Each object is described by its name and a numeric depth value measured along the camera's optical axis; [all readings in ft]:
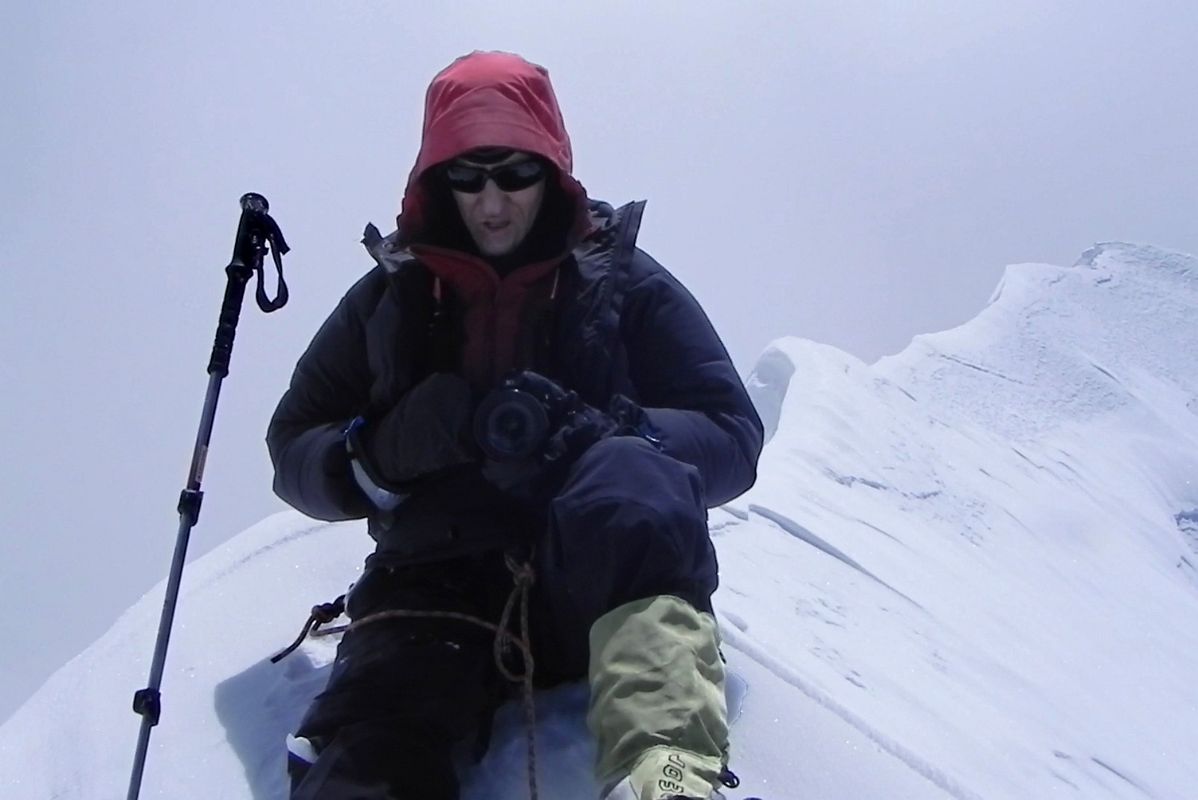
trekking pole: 6.54
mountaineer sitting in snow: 4.61
